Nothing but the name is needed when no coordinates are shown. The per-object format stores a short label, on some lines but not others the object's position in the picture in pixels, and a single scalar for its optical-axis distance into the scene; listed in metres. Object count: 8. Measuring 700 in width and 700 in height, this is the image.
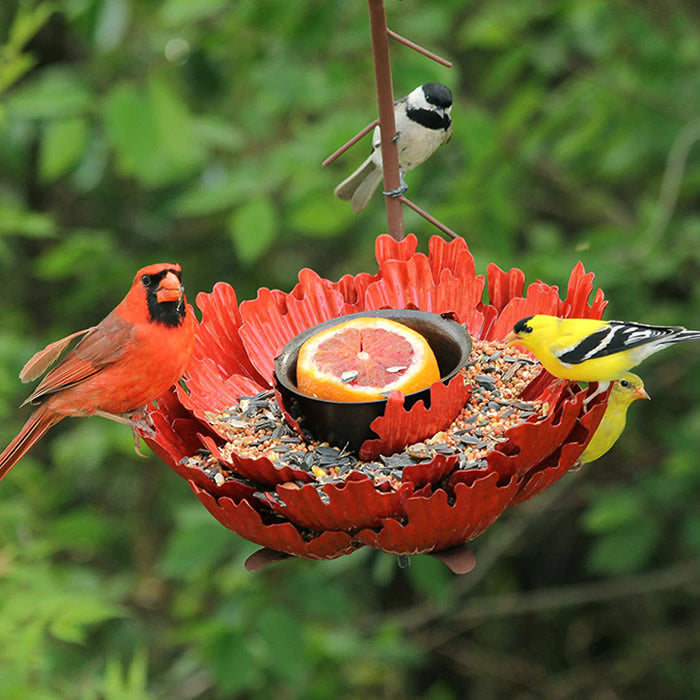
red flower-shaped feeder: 4.29
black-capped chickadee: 5.51
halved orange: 4.95
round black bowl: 4.82
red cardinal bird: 5.03
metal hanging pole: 5.07
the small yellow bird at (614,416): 5.06
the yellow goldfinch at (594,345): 4.52
